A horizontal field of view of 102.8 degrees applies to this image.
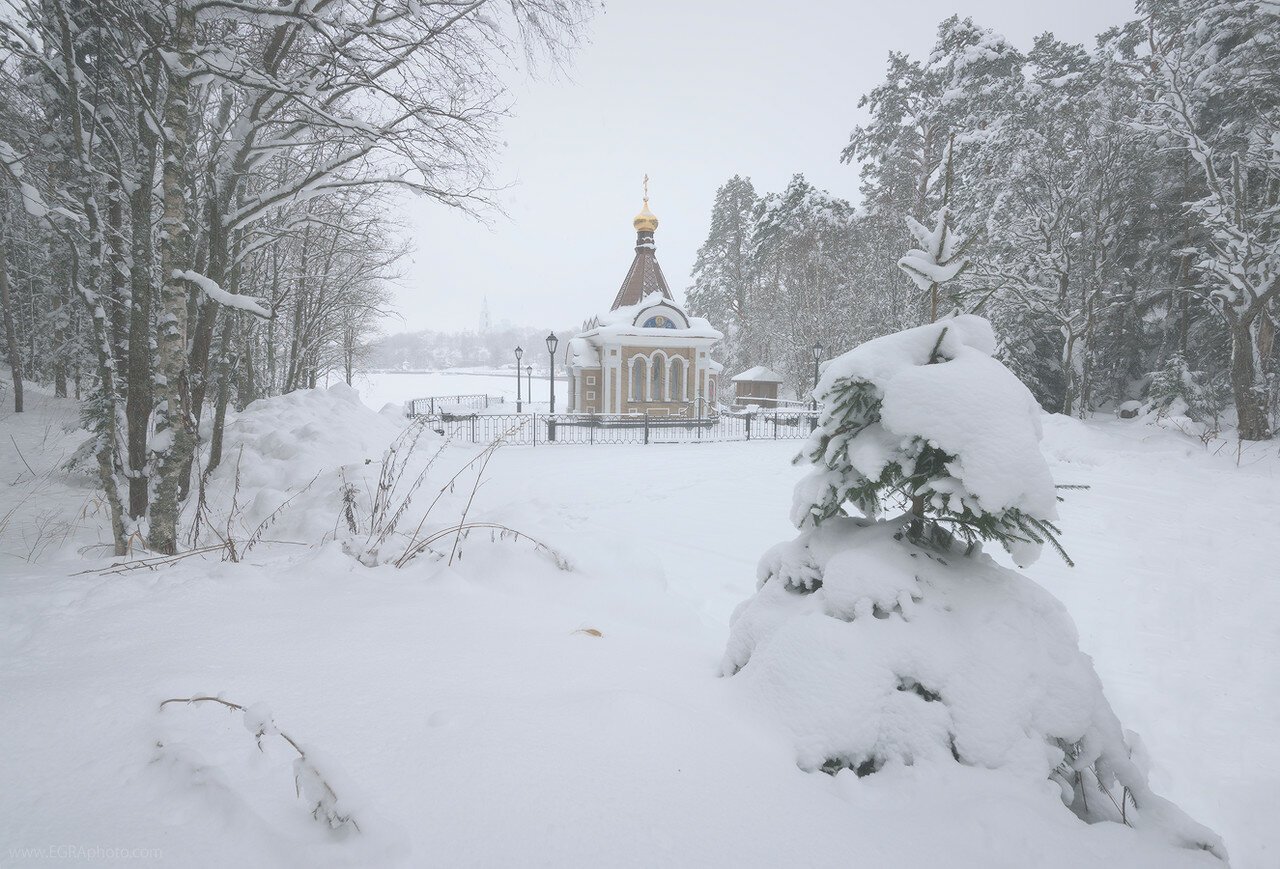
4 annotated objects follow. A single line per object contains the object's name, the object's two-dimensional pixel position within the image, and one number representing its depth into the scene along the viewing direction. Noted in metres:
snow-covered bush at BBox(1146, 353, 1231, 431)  15.31
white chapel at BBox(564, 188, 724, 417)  24.03
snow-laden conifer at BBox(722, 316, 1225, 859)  1.74
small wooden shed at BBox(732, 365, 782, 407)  29.55
